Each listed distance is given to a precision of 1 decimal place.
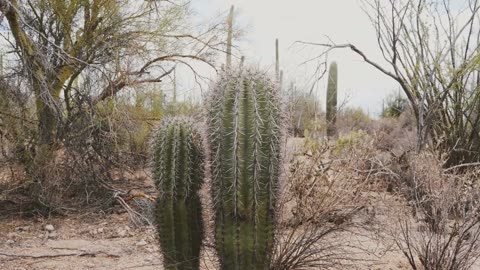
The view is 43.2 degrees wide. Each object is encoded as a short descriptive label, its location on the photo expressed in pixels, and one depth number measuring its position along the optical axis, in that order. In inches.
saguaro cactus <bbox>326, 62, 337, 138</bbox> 665.4
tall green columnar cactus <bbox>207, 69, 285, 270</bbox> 166.4
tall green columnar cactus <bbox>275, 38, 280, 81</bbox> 971.3
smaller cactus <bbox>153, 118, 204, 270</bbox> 180.4
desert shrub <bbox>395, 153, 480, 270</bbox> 194.6
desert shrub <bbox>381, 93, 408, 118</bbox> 932.6
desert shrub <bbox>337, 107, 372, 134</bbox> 854.7
